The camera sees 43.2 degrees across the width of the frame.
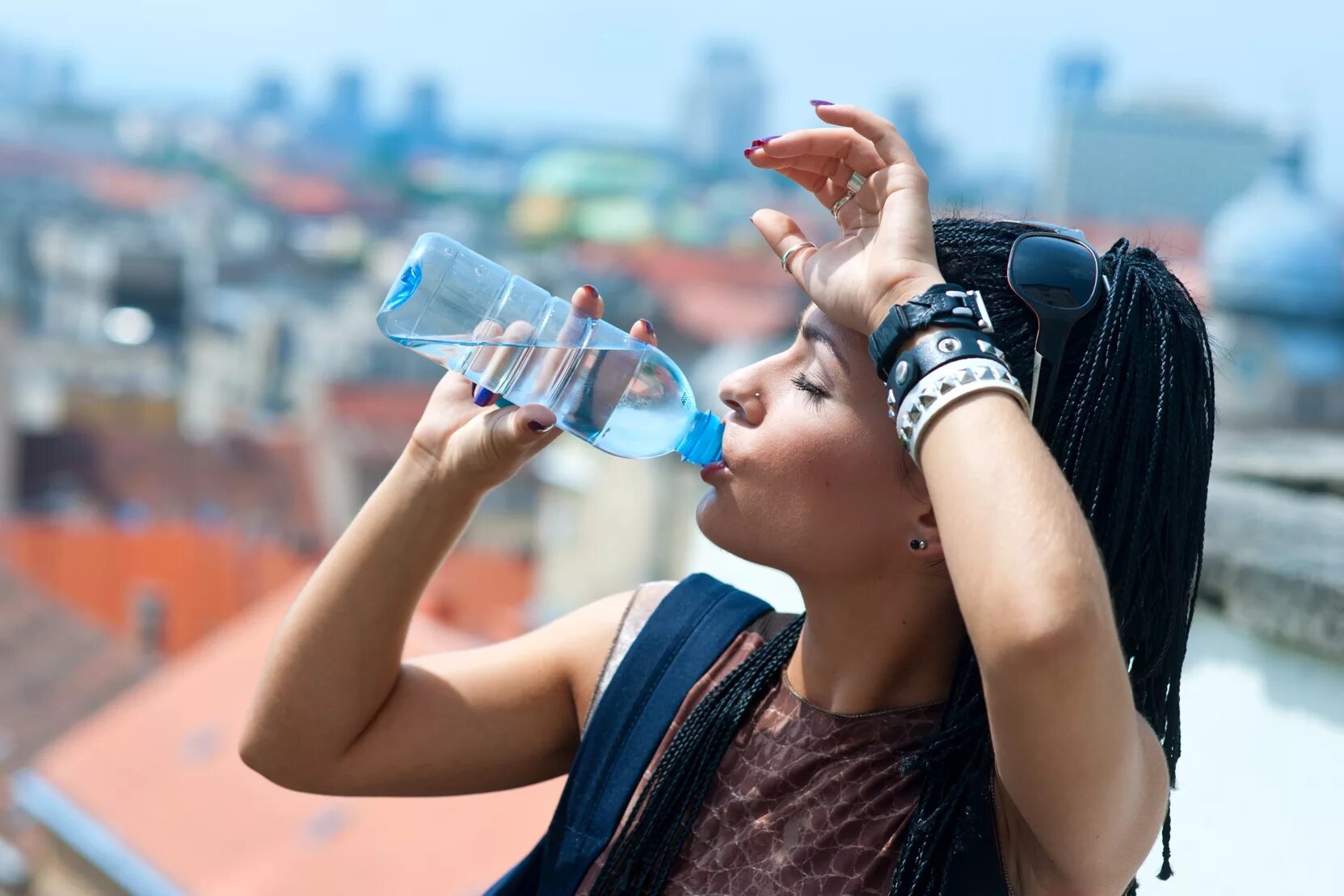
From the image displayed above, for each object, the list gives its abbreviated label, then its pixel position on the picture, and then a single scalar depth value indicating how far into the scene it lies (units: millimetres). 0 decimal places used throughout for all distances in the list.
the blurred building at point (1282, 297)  26625
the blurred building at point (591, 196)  103688
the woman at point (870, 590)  1650
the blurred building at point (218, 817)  10102
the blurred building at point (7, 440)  39406
